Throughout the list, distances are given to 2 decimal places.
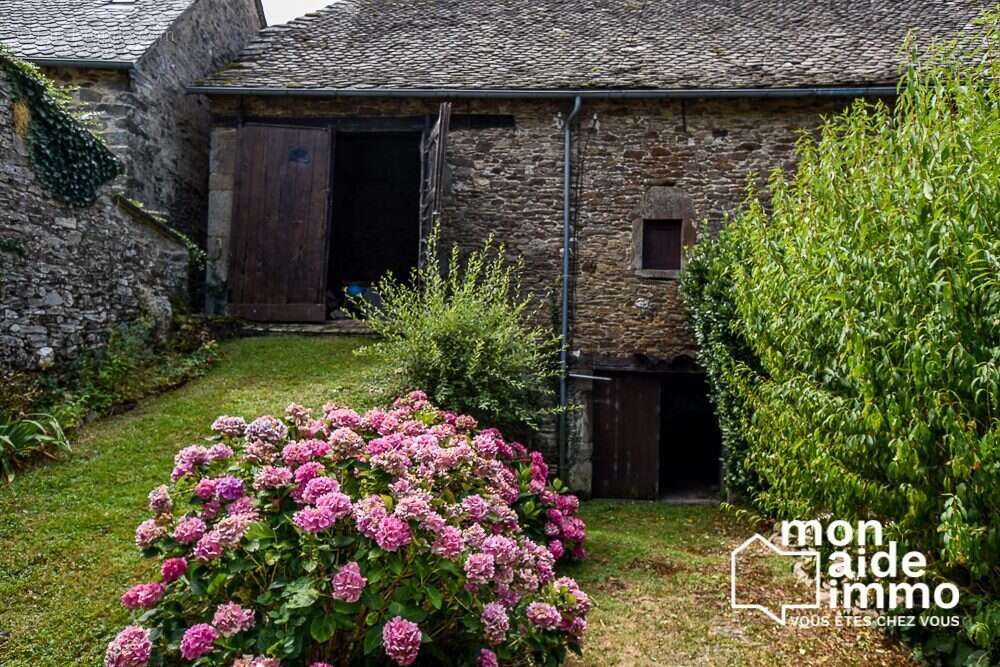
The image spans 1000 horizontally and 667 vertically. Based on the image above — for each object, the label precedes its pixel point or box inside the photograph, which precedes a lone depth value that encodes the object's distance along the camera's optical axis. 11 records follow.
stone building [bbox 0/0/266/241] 7.81
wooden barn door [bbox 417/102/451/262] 7.64
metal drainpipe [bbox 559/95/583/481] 8.02
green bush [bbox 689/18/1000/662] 2.84
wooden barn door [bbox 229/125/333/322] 8.72
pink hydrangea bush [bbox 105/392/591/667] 2.54
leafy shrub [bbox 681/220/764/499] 6.54
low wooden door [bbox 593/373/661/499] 8.26
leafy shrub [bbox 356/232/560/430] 5.77
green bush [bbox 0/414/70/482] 4.90
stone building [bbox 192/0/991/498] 8.09
